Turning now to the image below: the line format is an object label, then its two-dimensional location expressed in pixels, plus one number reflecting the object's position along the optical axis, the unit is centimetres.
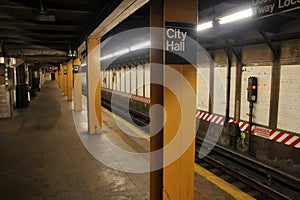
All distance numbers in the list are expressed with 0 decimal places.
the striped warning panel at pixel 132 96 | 1201
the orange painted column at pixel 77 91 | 1169
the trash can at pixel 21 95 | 1312
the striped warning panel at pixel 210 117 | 754
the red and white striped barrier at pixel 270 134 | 521
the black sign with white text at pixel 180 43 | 261
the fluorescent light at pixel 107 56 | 1544
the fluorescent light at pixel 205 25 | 489
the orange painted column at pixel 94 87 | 716
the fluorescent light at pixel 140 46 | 926
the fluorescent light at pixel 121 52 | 1198
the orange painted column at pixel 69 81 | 1633
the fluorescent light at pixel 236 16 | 409
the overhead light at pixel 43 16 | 482
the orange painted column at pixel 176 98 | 264
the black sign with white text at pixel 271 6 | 245
